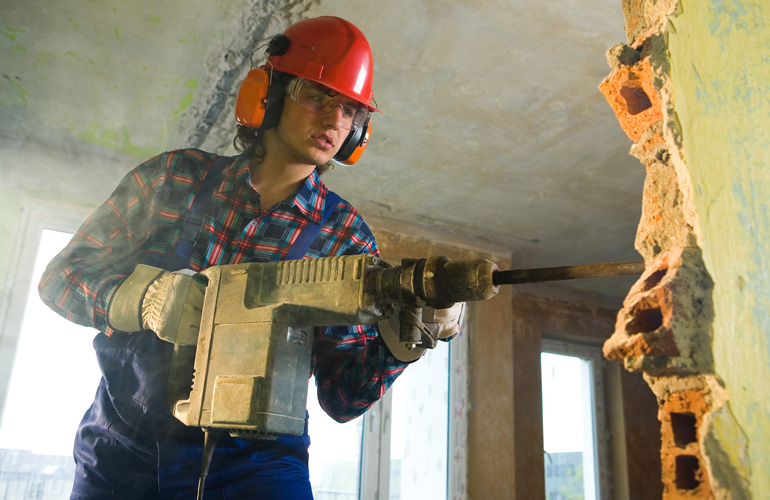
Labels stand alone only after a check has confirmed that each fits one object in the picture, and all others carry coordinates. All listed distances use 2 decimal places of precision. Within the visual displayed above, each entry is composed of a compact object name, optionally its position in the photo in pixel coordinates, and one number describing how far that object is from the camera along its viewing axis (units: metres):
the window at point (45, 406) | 2.93
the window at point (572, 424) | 5.84
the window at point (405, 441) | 3.84
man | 1.39
